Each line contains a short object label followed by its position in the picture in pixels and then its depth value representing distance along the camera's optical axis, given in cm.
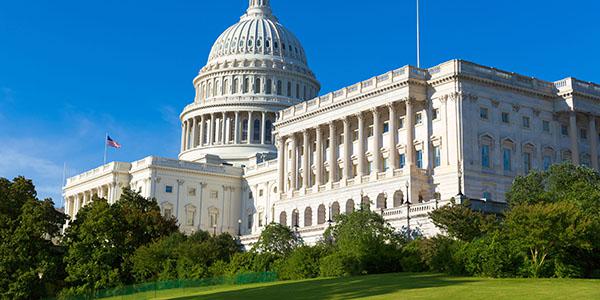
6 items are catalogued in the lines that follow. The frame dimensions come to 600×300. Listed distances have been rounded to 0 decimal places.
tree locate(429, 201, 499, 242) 6256
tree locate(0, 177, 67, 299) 7312
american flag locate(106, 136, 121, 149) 12699
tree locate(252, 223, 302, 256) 7788
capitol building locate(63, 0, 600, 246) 8656
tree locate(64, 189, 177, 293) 7456
